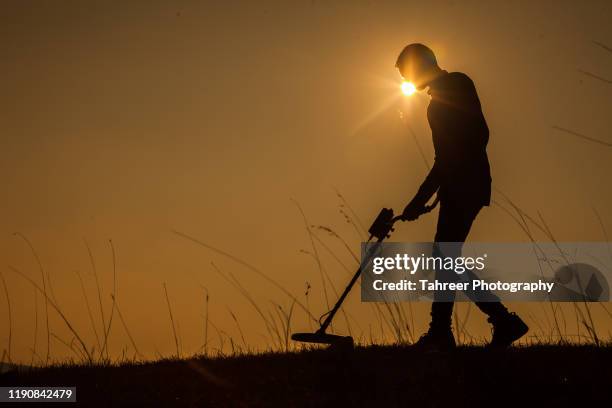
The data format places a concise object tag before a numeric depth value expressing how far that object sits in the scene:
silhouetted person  12.84
